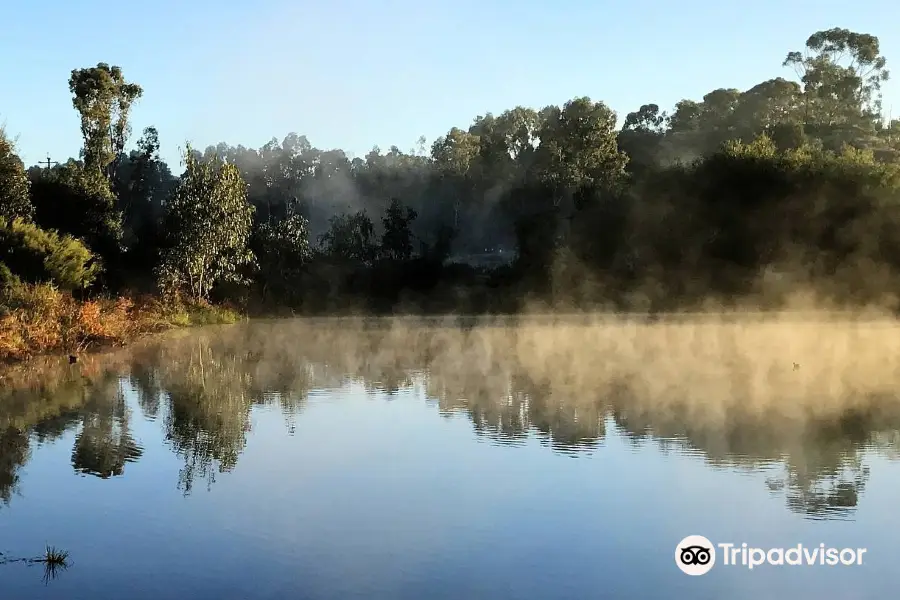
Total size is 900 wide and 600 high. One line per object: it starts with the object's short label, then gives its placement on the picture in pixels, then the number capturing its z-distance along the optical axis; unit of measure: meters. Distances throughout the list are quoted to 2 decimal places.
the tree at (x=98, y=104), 47.94
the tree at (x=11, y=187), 35.91
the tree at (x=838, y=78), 91.44
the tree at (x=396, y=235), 67.94
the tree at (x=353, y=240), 68.31
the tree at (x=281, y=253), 53.50
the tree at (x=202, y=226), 41.38
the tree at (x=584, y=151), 65.56
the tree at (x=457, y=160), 97.06
